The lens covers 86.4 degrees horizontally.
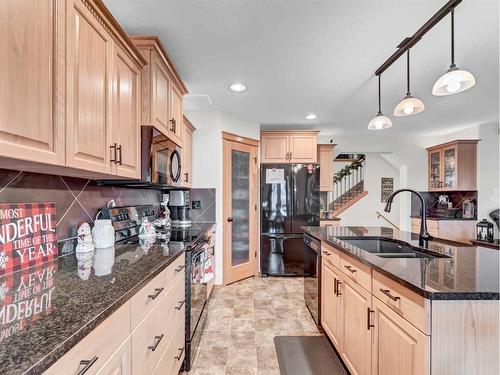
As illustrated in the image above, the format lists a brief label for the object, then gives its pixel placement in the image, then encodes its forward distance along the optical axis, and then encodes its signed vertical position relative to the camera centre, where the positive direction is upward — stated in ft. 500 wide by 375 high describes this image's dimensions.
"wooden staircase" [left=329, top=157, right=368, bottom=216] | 25.10 +0.51
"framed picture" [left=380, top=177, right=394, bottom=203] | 24.87 +0.13
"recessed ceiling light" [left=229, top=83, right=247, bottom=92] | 8.96 +3.48
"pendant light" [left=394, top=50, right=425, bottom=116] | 6.38 +2.00
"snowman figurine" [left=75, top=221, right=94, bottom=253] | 5.01 -0.99
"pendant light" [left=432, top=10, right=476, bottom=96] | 5.06 +2.09
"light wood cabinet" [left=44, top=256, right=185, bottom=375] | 2.30 -1.82
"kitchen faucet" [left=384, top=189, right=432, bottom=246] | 6.10 -0.96
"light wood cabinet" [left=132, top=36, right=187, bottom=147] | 5.95 +2.44
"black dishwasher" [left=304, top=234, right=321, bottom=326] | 7.81 -2.87
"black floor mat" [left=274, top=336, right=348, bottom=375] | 6.18 -4.21
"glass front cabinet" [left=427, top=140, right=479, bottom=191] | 14.61 +1.32
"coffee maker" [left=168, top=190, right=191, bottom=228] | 10.16 -0.70
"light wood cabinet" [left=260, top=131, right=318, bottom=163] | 14.19 +2.24
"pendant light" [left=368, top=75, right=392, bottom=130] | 7.84 +1.96
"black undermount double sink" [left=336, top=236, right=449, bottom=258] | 5.85 -1.45
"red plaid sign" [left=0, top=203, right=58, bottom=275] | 3.66 -0.72
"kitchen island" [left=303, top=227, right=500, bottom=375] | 3.10 -1.66
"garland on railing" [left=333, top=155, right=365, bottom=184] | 25.76 +1.79
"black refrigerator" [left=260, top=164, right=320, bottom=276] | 12.96 -1.02
